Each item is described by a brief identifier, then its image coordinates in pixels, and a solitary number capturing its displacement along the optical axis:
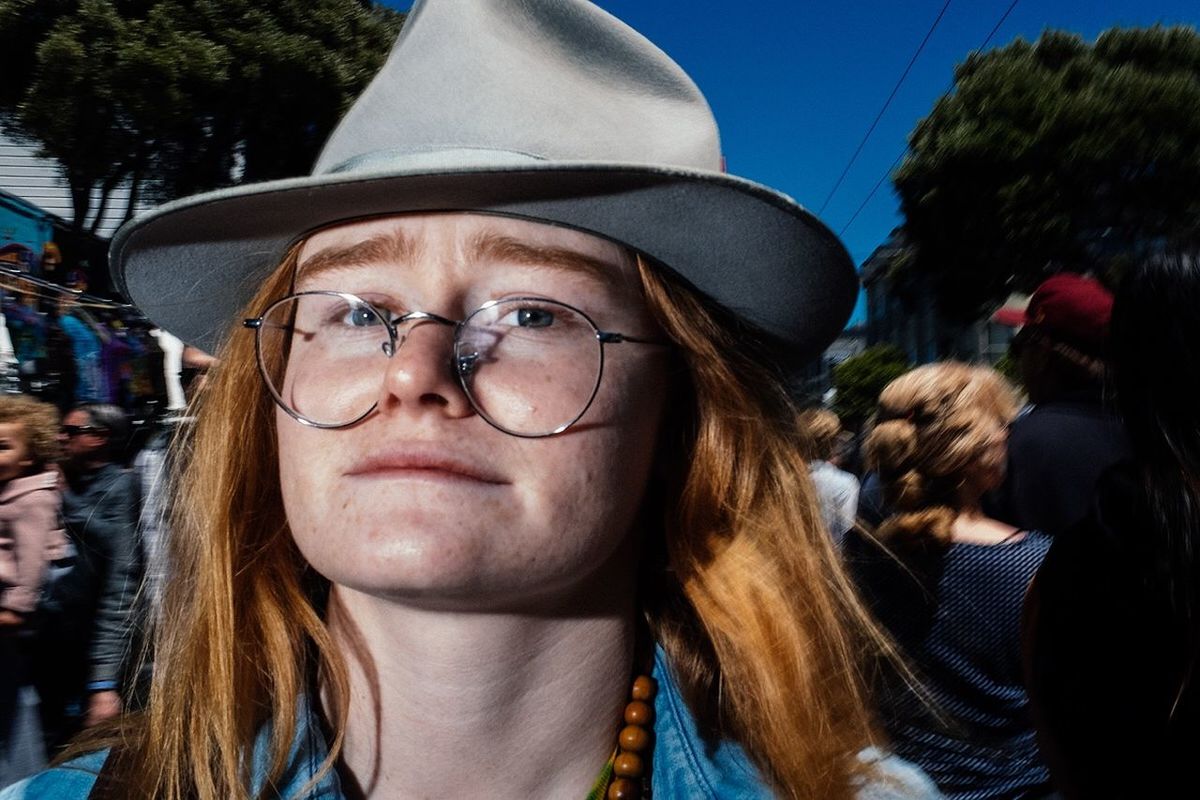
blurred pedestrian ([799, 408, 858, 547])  4.12
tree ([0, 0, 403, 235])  9.93
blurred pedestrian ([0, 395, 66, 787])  3.15
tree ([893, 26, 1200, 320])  18.53
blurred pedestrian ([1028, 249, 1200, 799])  1.40
